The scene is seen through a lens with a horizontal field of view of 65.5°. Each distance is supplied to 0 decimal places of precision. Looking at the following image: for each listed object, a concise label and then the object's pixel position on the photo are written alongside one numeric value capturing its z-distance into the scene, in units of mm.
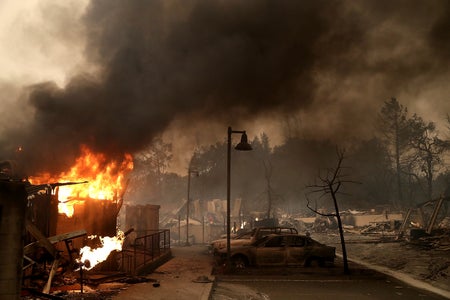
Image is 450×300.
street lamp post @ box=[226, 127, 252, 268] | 12891
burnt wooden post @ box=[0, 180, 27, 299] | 5605
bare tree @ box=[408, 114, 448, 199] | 41719
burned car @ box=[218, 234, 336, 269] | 13672
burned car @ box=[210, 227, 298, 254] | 14369
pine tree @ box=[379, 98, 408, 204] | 44156
